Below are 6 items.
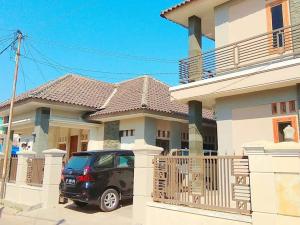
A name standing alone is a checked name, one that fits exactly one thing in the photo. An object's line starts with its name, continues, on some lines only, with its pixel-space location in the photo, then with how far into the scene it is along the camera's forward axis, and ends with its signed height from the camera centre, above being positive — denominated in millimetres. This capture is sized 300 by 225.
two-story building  9477 +3151
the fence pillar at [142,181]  8211 -442
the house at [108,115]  14945 +2403
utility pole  13875 +2784
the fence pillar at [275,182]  5582 -287
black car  9812 -490
